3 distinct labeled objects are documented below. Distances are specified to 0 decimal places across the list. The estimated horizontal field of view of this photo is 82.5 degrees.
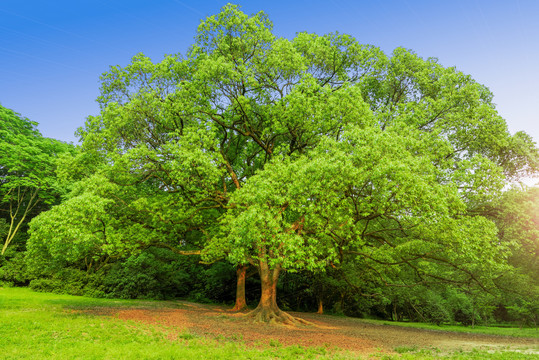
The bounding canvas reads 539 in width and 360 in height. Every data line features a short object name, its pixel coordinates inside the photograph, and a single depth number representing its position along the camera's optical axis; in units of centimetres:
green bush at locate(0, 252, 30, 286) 2792
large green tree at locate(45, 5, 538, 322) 1279
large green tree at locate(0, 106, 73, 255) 3306
